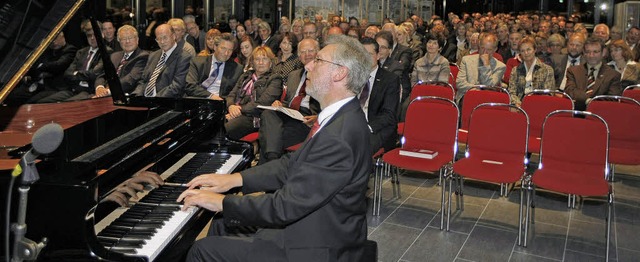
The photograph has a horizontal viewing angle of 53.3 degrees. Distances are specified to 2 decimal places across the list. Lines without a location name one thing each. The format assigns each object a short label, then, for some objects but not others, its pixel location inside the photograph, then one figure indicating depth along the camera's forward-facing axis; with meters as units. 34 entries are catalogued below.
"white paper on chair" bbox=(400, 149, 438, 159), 4.86
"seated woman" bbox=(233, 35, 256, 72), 7.27
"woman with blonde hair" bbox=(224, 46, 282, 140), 5.92
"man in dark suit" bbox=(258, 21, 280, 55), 9.95
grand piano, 2.06
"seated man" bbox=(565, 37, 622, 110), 6.41
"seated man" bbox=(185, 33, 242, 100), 6.53
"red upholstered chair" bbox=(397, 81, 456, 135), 6.21
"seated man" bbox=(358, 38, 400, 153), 5.06
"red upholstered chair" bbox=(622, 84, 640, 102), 6.02
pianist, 2.31
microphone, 1.66
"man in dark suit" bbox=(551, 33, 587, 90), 7.55
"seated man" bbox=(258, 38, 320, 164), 5.39
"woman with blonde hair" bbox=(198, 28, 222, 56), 8.12
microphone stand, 1.68
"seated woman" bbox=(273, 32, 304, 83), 6.63
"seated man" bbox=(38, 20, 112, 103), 6.38
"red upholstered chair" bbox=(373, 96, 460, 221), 4.83
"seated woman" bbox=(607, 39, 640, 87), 6.92
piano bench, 2.57
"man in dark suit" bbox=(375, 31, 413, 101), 6.75
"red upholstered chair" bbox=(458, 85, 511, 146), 5.67
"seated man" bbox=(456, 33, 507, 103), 7.17
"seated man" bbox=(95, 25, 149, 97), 6.16
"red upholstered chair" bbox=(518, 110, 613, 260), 4.18
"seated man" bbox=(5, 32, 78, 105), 6.77
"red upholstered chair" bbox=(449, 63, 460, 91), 7.47
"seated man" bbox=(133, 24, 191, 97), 6.16
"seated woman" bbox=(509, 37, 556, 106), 6.62
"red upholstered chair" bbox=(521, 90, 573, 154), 5.48
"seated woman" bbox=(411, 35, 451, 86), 7.33
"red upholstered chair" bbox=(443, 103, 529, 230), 4.54
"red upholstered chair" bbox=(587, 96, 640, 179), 5.11
